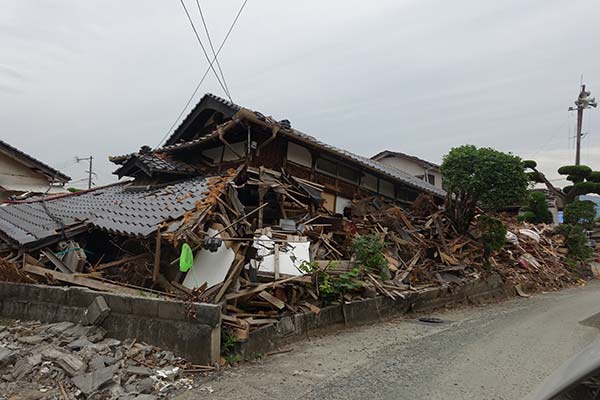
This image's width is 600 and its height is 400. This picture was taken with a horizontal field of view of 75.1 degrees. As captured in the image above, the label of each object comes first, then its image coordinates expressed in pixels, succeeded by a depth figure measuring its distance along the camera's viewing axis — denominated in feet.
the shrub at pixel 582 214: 64.28
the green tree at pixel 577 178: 76.54
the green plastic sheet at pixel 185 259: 21.74
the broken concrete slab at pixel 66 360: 15.83
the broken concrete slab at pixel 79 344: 17.70
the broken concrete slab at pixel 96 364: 16.06
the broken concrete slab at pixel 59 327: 19.31
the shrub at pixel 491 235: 43.88
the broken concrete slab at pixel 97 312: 19.58
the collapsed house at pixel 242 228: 23.34
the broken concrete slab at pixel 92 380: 14.78
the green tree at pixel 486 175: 39.19
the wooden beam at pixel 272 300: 22.44
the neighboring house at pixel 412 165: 88.07
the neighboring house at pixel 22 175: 53.72
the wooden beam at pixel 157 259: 22.94
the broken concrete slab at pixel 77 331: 18.97
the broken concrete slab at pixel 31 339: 18.44
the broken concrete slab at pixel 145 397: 14.63
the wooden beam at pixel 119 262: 25.00
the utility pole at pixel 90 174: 131.71
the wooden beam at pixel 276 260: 24.65
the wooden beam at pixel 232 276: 21.30
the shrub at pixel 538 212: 83.15
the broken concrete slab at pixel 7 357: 16.30
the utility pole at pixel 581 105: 93.76
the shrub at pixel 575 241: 62.85
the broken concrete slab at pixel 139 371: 16.21
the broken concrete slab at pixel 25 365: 15.84
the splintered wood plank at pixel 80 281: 21.72
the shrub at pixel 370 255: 30.66
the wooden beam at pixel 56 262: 24.69
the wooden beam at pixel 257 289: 21.75
